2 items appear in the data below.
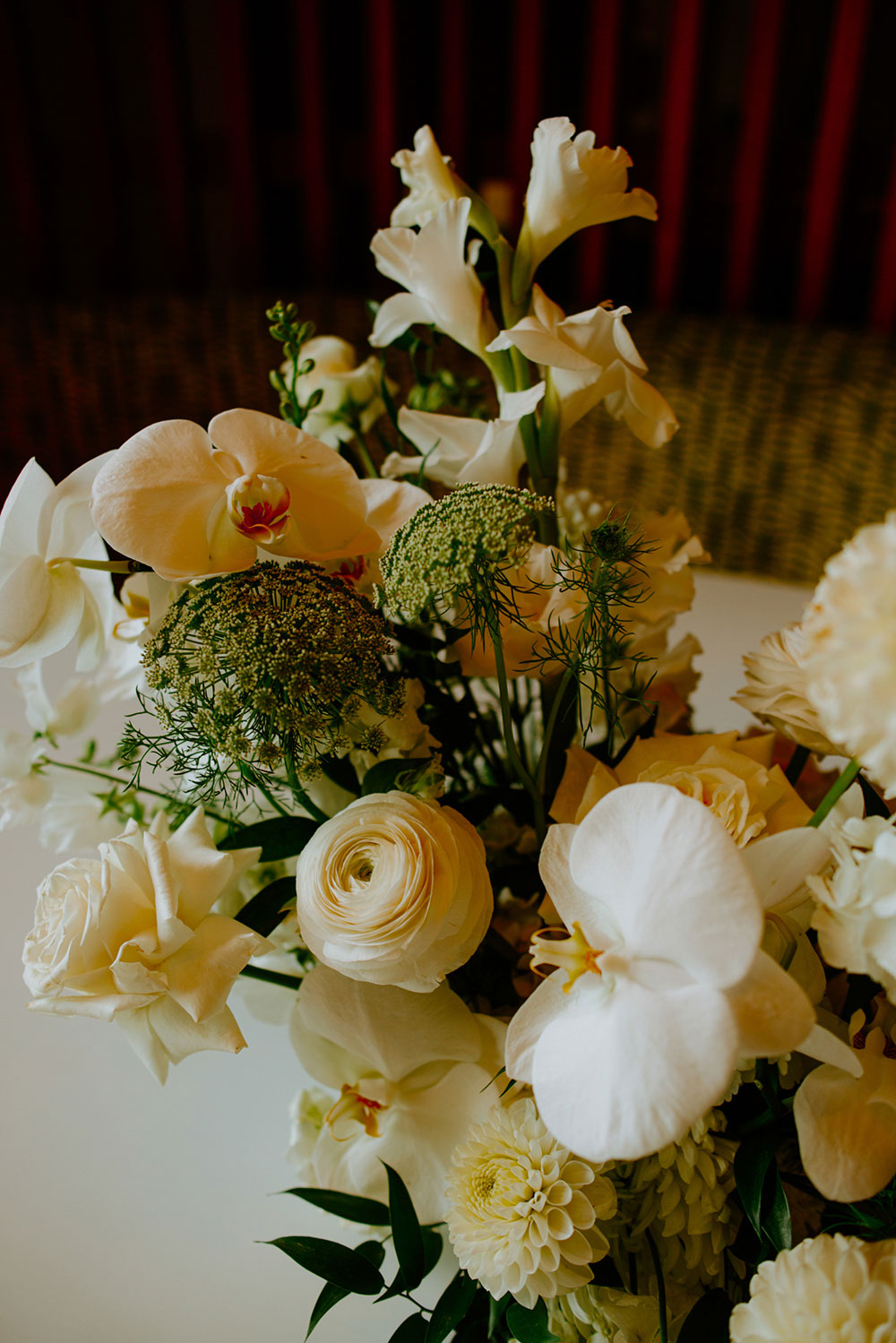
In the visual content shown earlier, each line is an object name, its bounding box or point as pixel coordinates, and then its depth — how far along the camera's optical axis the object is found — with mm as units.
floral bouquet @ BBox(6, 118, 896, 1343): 301
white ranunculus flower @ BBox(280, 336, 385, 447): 577
